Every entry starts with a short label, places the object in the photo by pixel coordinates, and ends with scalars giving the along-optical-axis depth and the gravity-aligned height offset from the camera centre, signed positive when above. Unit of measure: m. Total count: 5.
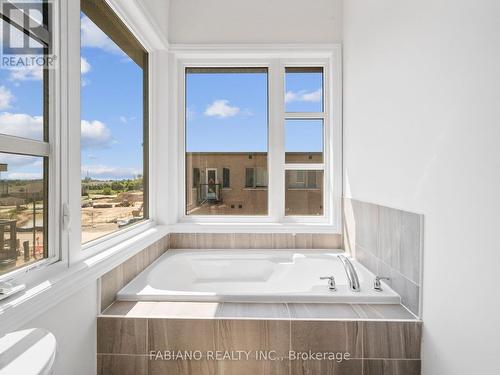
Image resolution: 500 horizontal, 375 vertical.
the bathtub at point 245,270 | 2.33 -0.65
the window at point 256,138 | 2.86 +0.43
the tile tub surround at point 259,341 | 1.52 -0.74
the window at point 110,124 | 1.67 +0.38
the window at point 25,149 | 1.10 +0.14
